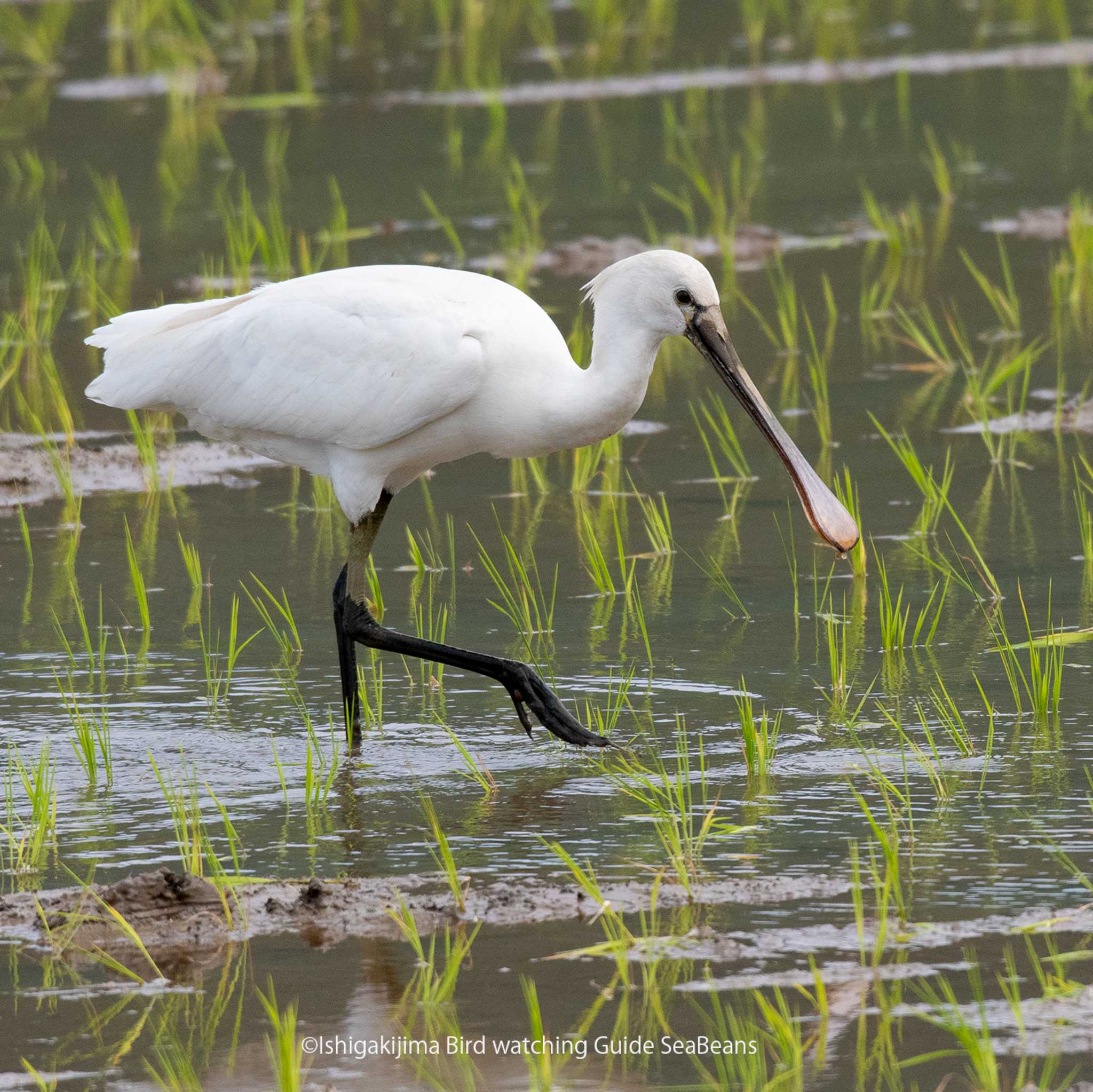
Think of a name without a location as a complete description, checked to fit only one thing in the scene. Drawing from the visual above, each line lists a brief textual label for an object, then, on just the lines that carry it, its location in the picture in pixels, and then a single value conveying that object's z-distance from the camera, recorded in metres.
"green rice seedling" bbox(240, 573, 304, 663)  12.28
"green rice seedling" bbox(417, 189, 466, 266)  20.81
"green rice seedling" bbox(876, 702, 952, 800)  10.01
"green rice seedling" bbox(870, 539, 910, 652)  11.70
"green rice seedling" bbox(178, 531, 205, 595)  13.64
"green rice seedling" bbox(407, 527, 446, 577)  13.93
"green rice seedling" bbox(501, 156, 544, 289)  20.87
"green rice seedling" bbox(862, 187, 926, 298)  21.98
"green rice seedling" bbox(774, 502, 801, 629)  12.95
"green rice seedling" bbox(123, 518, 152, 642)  12.31
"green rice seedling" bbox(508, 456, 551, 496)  16.05
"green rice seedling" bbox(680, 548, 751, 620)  13.01
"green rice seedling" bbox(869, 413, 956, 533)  13.55
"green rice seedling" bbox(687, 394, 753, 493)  15.36
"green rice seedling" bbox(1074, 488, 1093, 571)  12.98
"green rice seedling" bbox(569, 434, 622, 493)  15.54
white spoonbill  11.46
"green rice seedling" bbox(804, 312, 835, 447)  16.30
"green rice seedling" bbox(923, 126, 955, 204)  24.50
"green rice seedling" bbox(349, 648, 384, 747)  11.79
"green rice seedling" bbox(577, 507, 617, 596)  12.96
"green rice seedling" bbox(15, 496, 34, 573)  13.73
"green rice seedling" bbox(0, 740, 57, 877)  9.32
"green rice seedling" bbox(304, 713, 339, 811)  10.00
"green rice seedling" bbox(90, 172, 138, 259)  21.70
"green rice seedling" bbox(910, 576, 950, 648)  11.56
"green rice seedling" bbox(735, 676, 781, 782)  10.16
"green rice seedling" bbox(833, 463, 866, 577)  13.35
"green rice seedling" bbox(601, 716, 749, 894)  9.06
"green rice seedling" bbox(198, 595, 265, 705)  11.87
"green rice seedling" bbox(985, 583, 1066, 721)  10.91
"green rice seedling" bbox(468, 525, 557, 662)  12.20
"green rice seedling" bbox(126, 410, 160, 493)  15.86
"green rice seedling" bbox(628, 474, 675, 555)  14.08
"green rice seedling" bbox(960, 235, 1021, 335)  18.56
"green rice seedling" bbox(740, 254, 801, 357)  18.66
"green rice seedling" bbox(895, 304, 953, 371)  17.97
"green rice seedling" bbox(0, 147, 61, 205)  26.47
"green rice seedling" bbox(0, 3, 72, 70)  35.16
